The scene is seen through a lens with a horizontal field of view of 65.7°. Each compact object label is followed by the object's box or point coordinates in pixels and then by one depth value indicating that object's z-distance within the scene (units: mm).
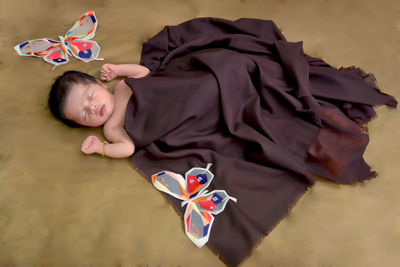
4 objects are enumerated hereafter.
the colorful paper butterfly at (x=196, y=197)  852
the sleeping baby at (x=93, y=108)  990
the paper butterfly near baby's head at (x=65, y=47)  1167
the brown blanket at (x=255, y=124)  923
